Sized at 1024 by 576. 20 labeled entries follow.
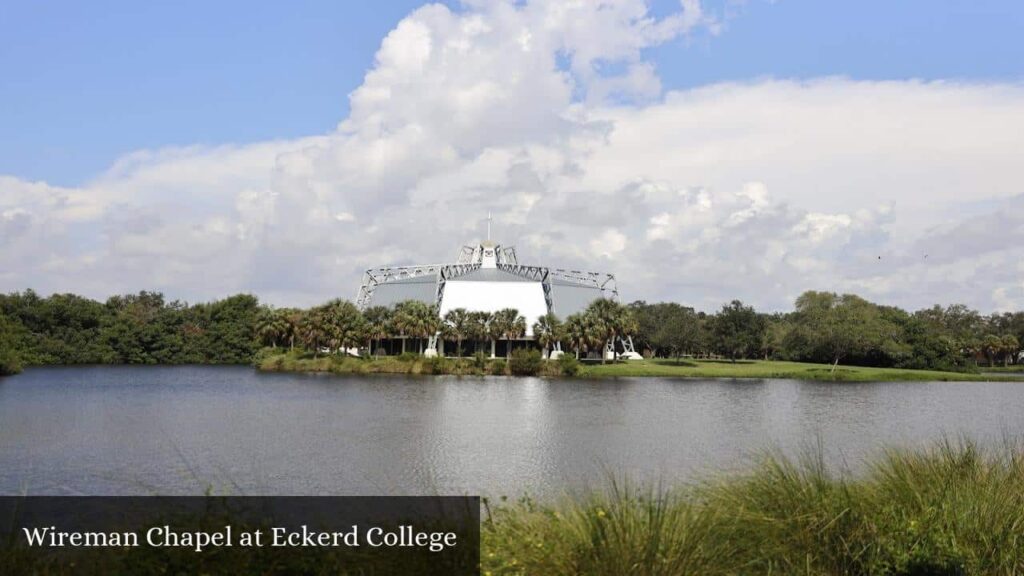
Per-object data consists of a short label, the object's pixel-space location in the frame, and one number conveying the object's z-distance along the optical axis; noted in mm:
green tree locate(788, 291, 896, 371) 107188
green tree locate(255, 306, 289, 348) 103062
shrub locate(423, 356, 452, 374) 87812
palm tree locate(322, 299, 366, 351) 95125
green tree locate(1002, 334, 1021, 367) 136875
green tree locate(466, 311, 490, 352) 96938
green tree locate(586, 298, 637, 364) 93750
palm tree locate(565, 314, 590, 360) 93938
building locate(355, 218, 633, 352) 117188
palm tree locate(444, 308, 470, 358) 97000
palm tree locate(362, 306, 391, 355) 97312
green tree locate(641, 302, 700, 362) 114144
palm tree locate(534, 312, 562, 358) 96938
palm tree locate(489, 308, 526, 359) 97375
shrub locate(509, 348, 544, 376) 88000
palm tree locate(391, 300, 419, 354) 95375
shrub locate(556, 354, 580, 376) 88125
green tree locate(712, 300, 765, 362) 111562
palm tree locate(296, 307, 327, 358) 95438
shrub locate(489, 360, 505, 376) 90062
